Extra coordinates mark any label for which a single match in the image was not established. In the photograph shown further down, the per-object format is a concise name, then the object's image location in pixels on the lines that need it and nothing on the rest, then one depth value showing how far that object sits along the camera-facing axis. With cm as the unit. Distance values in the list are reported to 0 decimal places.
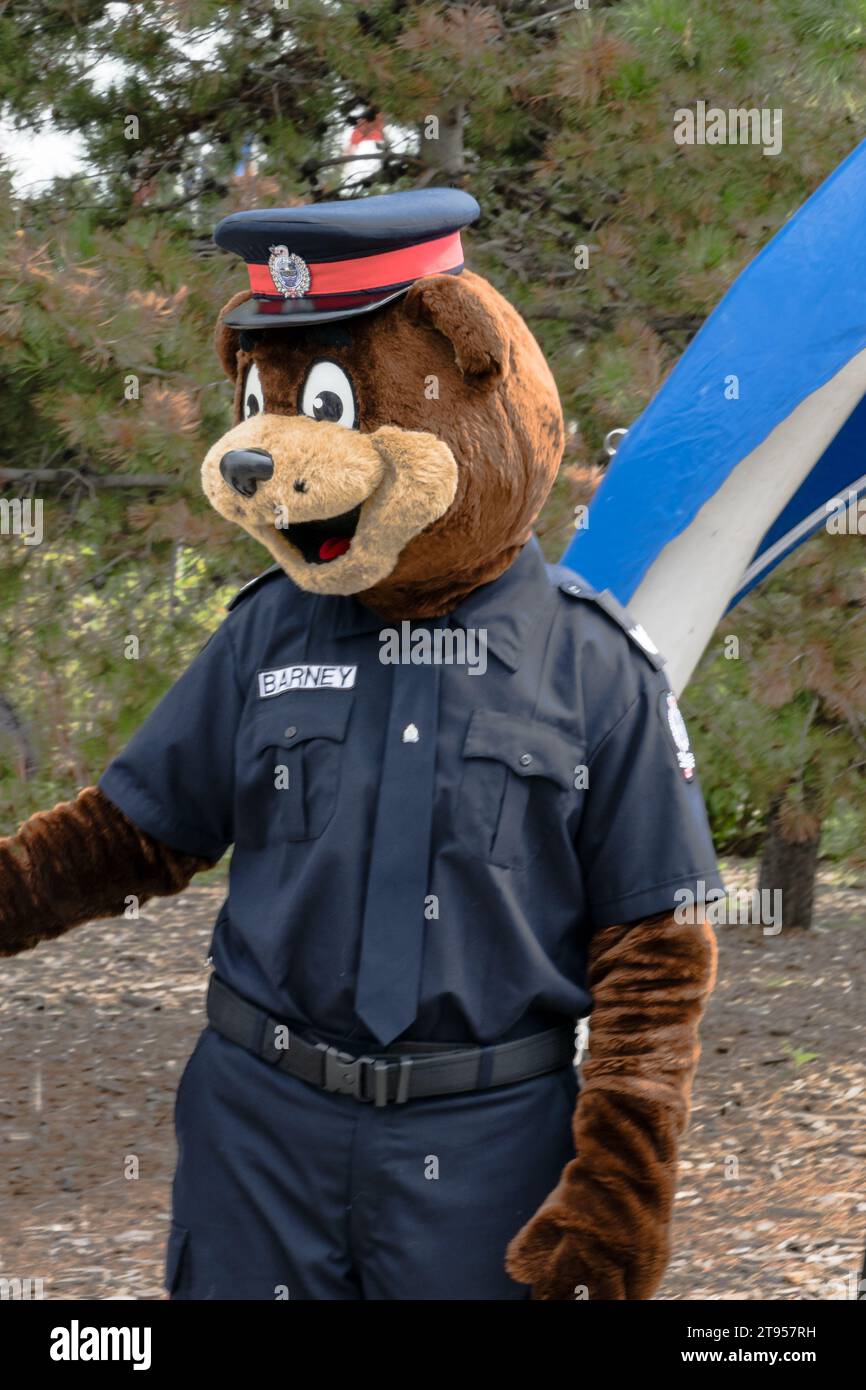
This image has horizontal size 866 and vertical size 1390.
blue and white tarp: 336
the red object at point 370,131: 466
